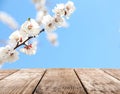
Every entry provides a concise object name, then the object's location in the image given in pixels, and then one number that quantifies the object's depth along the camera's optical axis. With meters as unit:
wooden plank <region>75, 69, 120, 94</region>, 0.49
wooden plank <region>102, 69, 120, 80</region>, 0.70
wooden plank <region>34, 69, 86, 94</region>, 0.49
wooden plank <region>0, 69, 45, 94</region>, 0.50
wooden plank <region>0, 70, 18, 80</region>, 0.73
